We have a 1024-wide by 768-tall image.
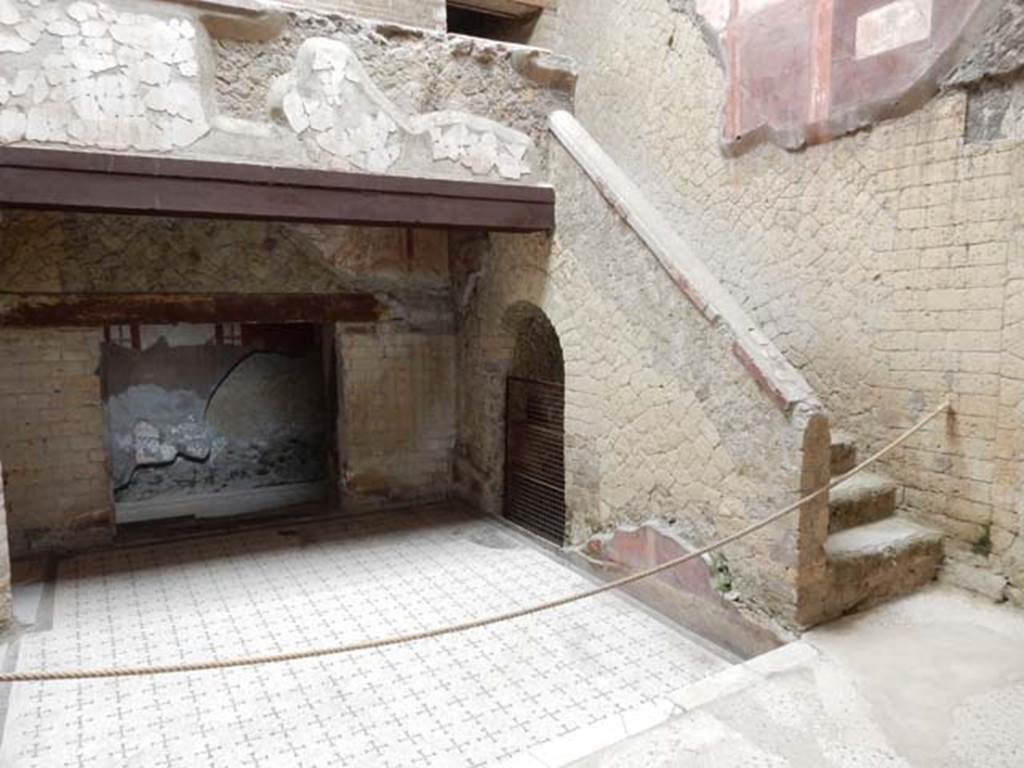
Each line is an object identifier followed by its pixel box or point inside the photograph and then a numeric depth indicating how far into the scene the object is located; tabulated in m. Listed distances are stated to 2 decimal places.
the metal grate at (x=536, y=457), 5.55
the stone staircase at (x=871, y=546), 3.48
